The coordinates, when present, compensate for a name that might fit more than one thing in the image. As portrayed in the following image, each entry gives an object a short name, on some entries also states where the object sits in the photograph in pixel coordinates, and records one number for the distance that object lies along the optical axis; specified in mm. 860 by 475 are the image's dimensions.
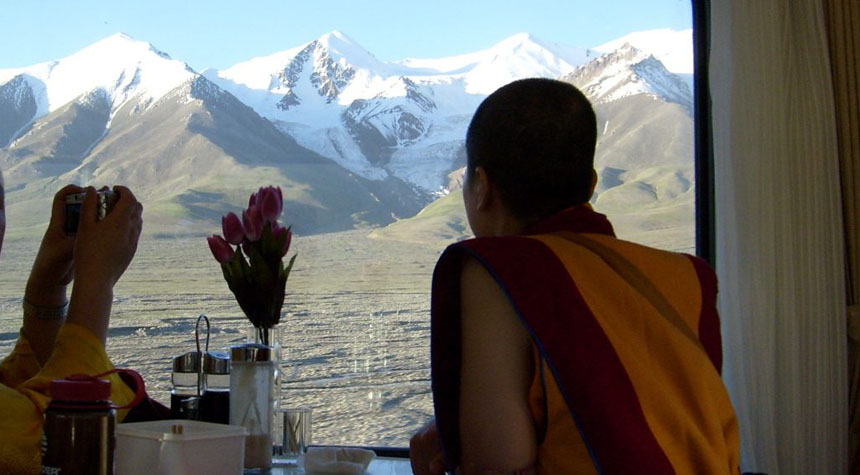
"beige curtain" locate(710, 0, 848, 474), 2348
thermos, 1036
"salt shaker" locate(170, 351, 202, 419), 1800
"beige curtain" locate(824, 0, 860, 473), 2402
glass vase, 1721
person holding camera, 1216
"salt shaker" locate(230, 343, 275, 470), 1637
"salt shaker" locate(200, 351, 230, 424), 1721
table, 1678
